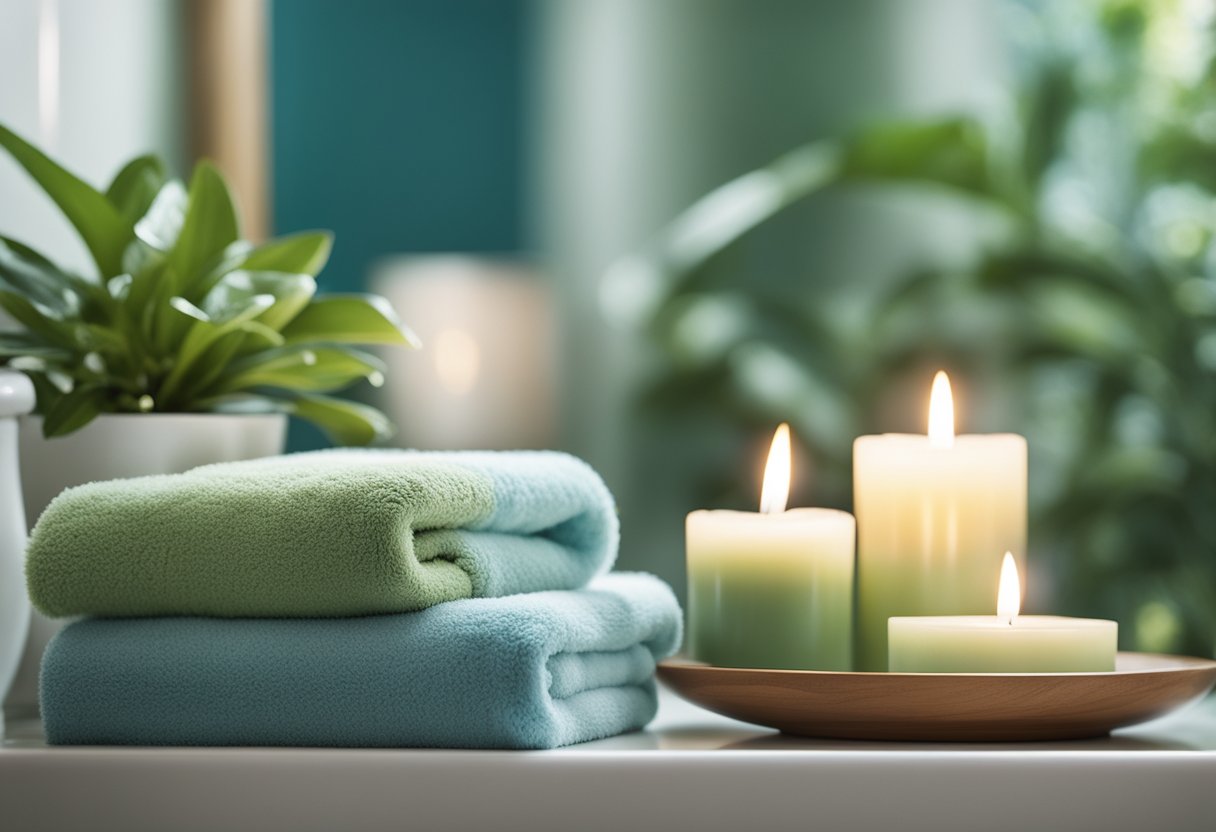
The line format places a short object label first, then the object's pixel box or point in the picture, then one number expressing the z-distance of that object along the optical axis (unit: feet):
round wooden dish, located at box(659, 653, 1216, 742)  4.12
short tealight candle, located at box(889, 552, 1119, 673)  4.20
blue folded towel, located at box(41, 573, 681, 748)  4.09
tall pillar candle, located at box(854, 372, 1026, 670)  4.44
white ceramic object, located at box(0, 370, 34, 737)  4.40
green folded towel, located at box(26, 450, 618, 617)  4.10
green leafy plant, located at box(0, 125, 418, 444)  4.66
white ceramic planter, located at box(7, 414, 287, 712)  4.62
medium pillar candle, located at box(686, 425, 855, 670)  4.38
